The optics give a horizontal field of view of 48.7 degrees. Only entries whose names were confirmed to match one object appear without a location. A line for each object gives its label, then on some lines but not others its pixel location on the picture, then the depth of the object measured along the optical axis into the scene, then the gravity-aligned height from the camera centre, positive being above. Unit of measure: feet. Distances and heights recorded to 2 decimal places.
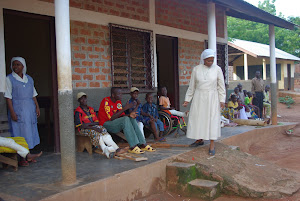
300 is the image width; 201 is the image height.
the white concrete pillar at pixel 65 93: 11.76 +0.07
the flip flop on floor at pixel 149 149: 17.50 -2.94
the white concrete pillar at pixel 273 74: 31.35 +1.55
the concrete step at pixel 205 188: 14.16 -4.19
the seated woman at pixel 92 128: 16.42 -1.73
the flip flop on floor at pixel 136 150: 16.55 -2.85
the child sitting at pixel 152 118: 20.24 -1.51
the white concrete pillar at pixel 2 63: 14.98 +1.51
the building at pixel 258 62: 67.05 +6.72
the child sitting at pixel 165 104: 22.53 -0.78
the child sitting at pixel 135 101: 19.53 -0.44
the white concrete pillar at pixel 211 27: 22.77 +4.45
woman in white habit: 17.06 -0.45
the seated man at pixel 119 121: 16.66 -1.43
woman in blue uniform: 15.08 -0.32
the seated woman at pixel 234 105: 30.36 -1.24
